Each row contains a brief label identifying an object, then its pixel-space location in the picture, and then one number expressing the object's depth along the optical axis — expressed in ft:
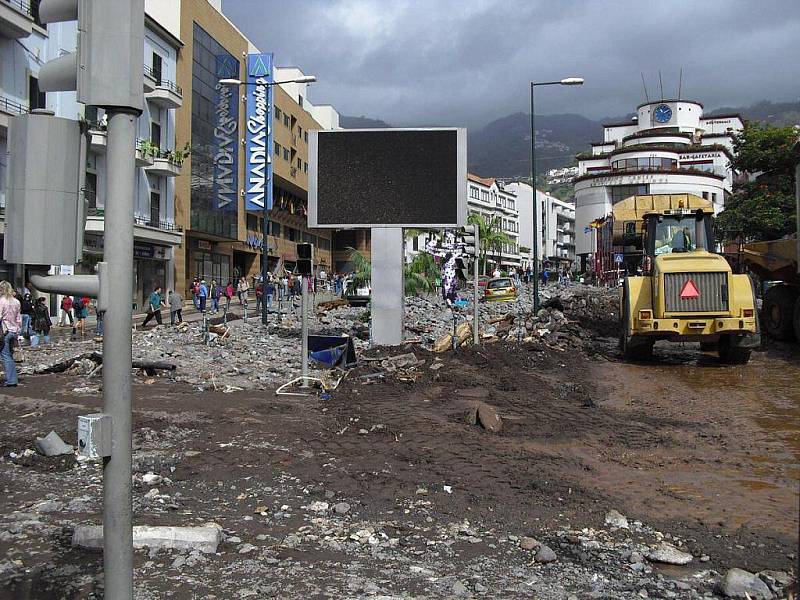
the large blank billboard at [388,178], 55.26
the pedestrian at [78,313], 78.87
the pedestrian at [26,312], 64.18
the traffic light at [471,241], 56.13
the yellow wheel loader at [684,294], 46.37
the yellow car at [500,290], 119.34
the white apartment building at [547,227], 375.45
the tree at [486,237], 197.63
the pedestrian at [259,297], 115.47
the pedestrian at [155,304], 83.46
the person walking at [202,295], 106.52
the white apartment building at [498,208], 317.63
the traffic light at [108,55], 9.73
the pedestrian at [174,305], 86.48
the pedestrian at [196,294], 107.65
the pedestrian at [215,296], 111.45
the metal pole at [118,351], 9.73
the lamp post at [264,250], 74.08
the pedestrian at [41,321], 69.82
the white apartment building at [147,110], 85.66
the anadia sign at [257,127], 145.89
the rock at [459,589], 14.38
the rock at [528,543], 16.89
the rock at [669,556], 15.97
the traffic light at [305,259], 41.22
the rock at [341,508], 19.61
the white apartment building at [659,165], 238.89
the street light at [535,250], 88.84
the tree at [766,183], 111.04
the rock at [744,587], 13.75
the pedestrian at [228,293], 104.19
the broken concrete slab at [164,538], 16.51
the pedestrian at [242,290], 124.26
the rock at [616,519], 18.37
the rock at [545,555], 15.98
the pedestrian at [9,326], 40.57
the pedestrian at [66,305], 80.94
